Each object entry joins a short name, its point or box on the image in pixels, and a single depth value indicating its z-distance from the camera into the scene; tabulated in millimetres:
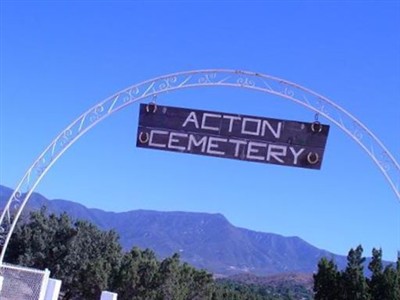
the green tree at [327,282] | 27391
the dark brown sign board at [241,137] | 12688
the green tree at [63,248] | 37531
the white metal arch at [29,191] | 13276
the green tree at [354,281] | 26484
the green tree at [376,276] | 26453
